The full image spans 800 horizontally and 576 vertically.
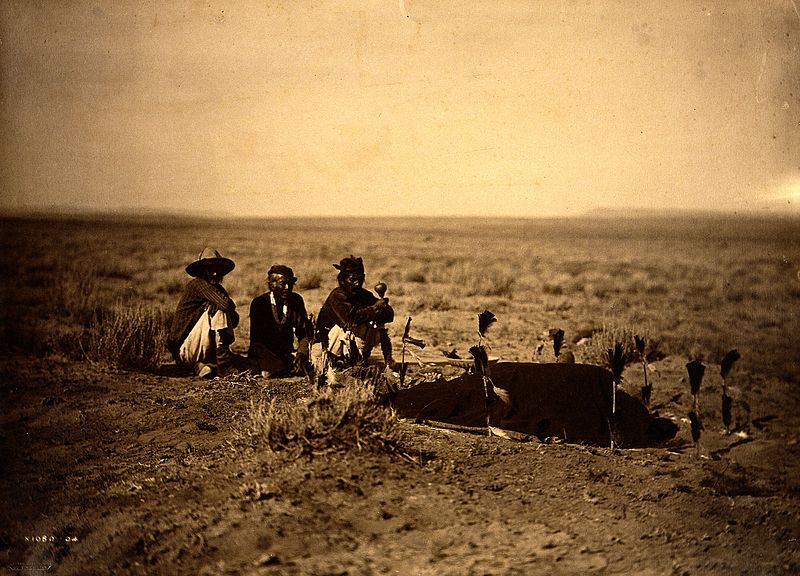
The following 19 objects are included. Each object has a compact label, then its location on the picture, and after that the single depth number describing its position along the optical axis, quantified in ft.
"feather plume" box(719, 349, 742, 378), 16.87
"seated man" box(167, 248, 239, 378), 21.84
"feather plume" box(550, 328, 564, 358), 20.08
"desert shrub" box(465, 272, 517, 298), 35.53
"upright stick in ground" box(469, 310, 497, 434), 17.40
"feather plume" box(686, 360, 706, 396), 16.85
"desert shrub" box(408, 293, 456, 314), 31.58
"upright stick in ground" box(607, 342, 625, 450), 16.60
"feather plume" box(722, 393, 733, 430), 16.94
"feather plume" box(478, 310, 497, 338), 18.70
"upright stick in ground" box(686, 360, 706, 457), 16.52
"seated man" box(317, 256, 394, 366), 20.12
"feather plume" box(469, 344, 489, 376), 17.70
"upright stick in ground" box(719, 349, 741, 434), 16.89
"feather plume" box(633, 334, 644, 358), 18.23
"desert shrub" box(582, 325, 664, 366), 23.38
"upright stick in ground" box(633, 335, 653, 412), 17.79
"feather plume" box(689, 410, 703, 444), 16.16
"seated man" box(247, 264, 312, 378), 21.83
